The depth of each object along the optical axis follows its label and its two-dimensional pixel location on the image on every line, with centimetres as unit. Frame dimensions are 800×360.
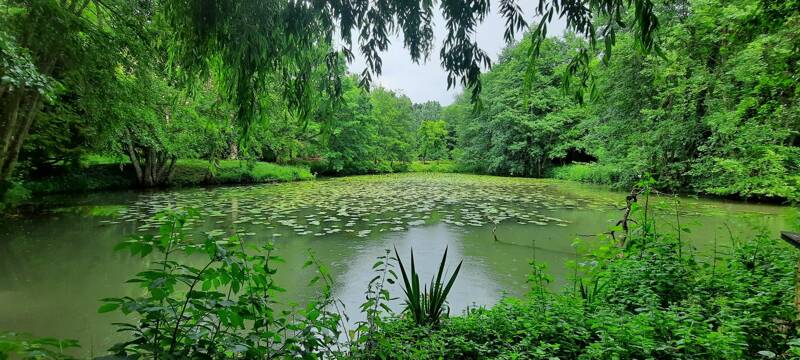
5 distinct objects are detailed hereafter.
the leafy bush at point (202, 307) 113
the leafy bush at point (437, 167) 3130
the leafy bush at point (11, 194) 676
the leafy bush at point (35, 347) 93
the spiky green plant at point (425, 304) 254
